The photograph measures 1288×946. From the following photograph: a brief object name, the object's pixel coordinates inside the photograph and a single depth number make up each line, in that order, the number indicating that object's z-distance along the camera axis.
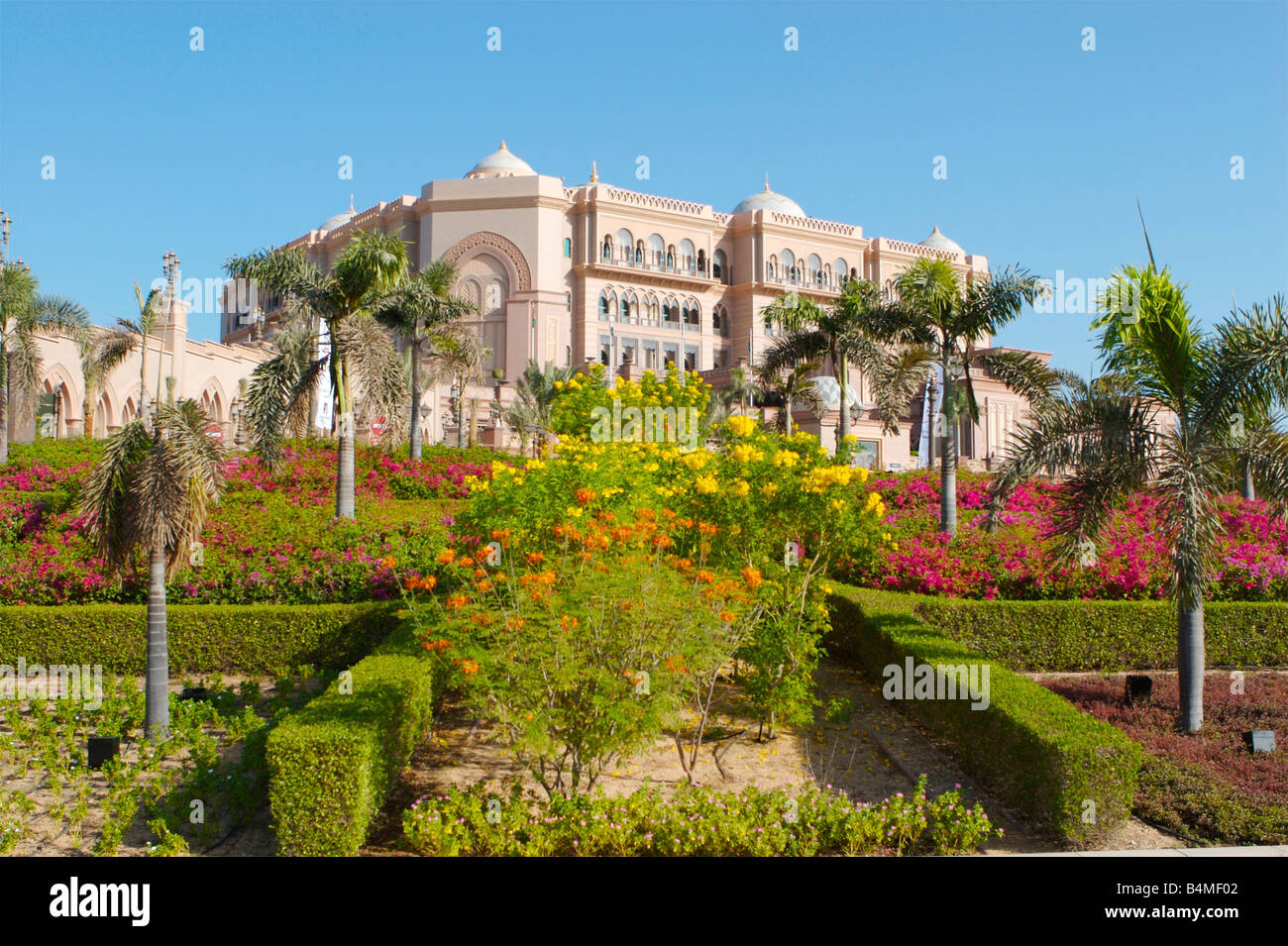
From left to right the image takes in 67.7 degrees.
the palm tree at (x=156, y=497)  9.48
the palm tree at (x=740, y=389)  33.91
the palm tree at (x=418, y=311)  20.67
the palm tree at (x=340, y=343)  15.81
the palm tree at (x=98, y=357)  23.41
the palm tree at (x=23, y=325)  20.62
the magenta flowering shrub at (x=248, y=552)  12.92
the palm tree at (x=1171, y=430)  8.98
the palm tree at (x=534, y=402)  30.14
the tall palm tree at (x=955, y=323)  15.44
